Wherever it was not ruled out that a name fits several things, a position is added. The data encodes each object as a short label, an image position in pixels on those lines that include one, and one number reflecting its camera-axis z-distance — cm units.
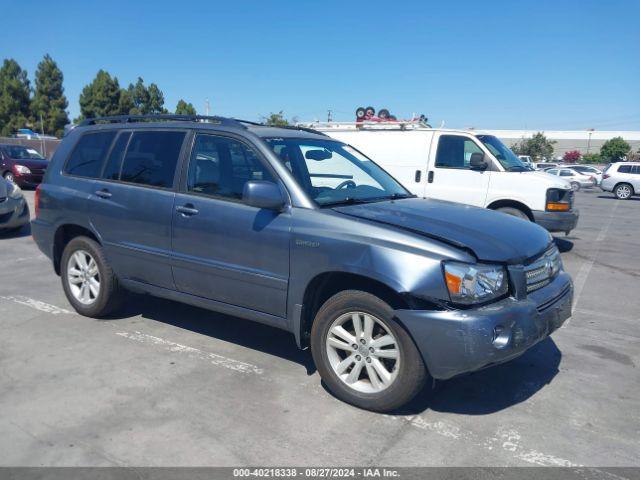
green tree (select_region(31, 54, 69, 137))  4820
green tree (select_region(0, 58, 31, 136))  4791
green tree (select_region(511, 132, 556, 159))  6569
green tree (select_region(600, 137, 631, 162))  6225
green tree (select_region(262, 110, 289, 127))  3643
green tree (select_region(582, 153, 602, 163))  6474
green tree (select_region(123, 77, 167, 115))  5578
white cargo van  892
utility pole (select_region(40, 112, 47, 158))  3167
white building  8081
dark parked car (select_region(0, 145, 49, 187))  1789
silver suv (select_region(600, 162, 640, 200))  2561
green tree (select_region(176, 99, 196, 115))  5639
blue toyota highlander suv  334
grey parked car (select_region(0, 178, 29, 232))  969
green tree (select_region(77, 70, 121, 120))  5038
